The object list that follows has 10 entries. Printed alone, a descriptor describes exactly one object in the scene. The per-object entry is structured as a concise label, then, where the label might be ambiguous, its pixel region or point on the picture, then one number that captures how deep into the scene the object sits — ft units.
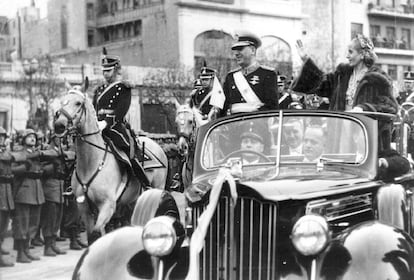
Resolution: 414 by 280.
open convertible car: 18.90
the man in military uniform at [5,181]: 38.22
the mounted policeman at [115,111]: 36.58
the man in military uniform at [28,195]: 38.42
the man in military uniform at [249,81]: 27.66
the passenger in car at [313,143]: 22.65
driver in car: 22.66
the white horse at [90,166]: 33.76
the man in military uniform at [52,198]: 40.24
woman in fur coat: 27.40
